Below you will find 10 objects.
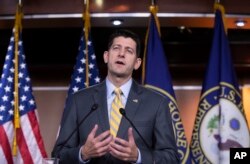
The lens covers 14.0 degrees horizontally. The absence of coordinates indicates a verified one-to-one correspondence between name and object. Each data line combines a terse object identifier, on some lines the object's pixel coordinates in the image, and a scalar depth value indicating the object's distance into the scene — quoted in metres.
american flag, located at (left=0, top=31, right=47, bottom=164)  7.61
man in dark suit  4.34
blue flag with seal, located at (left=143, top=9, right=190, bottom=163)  7.58
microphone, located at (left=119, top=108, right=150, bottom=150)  4.33
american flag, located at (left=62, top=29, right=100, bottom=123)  7.86
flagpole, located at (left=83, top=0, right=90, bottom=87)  7.76
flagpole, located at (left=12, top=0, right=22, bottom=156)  7.55
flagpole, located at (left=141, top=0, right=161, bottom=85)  7.66
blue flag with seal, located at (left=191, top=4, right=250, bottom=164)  7.58
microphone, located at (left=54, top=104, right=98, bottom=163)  4.52
